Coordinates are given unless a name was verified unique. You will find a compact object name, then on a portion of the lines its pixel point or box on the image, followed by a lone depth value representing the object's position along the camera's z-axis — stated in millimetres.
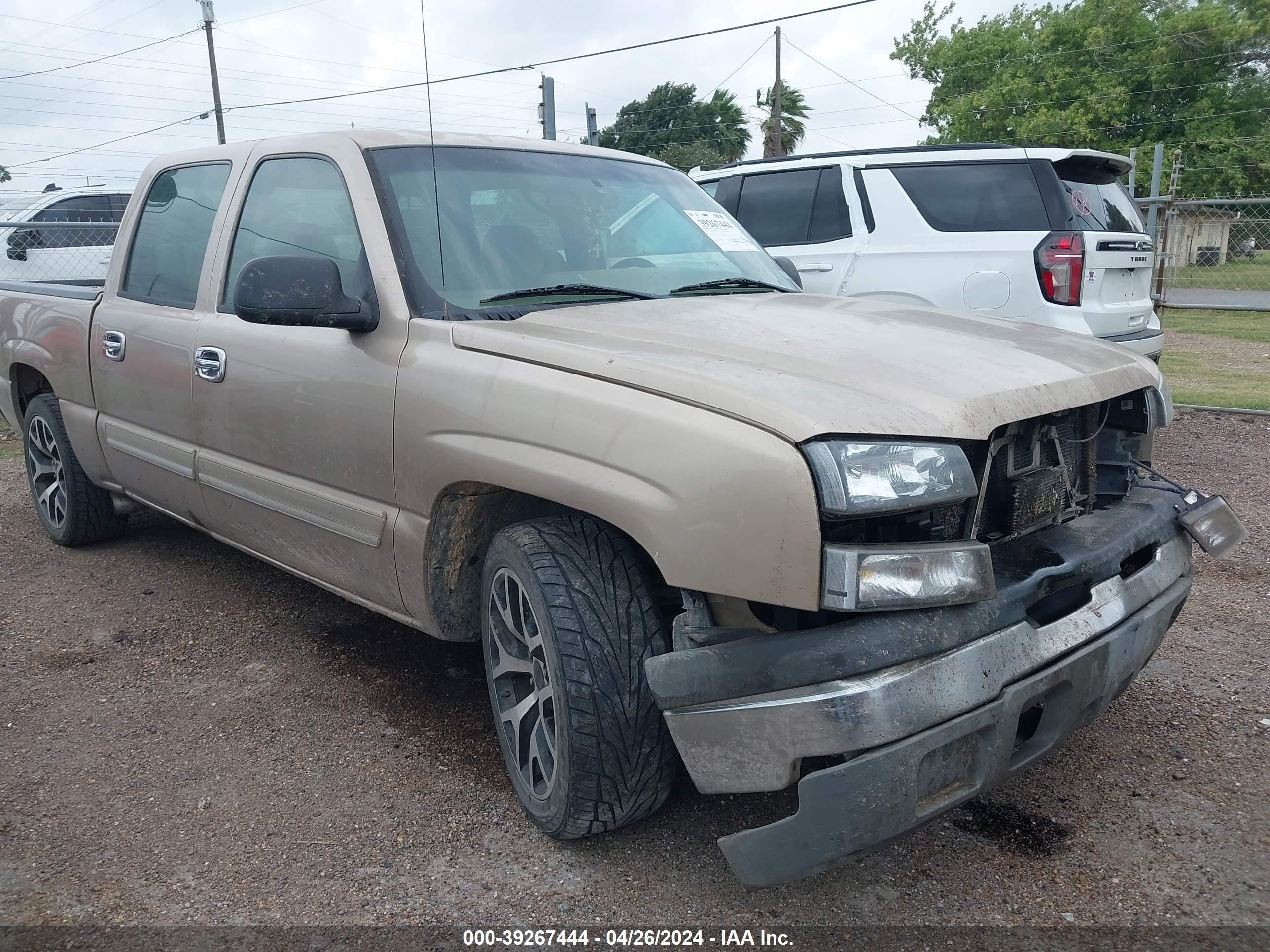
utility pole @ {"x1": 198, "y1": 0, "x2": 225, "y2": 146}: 30312
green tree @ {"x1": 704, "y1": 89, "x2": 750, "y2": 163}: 50938
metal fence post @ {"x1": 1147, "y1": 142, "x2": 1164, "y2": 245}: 12703
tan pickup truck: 1988
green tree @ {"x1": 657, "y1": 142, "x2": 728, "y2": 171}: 48438
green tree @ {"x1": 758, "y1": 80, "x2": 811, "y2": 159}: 42438
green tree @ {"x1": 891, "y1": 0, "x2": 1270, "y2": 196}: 30688
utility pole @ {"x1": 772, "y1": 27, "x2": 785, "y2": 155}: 33781
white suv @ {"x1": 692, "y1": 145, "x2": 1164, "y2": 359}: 6273
